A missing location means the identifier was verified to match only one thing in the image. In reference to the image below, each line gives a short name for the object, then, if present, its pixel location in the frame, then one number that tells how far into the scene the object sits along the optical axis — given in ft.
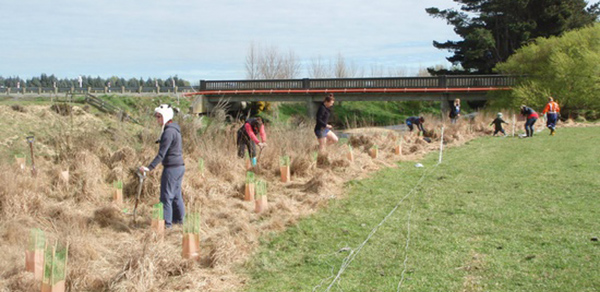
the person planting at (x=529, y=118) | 63.05
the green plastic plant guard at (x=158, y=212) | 22.48
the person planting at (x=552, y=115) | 66.73
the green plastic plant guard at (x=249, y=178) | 29.89
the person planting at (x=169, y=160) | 23.79
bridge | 117.60
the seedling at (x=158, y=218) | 22.39
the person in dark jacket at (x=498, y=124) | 67.56
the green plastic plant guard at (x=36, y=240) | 18.31
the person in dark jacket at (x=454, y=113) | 75.27
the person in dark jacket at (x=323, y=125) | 40.57
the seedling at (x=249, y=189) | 29.89
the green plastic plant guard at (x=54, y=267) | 15.94
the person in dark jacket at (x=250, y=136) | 39.83
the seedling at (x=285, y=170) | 35.27
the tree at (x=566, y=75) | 97.81
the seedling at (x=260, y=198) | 26.94
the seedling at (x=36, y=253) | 18.08
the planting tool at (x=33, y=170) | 34.53
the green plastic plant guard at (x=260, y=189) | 26.91
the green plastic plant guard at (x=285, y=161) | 35.14
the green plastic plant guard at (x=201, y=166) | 33.40
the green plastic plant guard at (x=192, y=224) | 19.97
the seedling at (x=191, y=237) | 19.97
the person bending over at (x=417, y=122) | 64.90
